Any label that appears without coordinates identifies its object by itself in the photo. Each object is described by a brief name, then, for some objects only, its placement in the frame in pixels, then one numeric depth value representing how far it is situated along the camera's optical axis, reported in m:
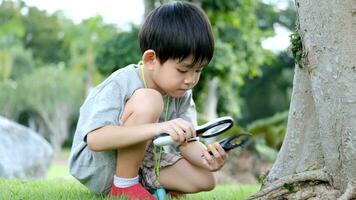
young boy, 2.51
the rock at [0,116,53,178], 6.41
